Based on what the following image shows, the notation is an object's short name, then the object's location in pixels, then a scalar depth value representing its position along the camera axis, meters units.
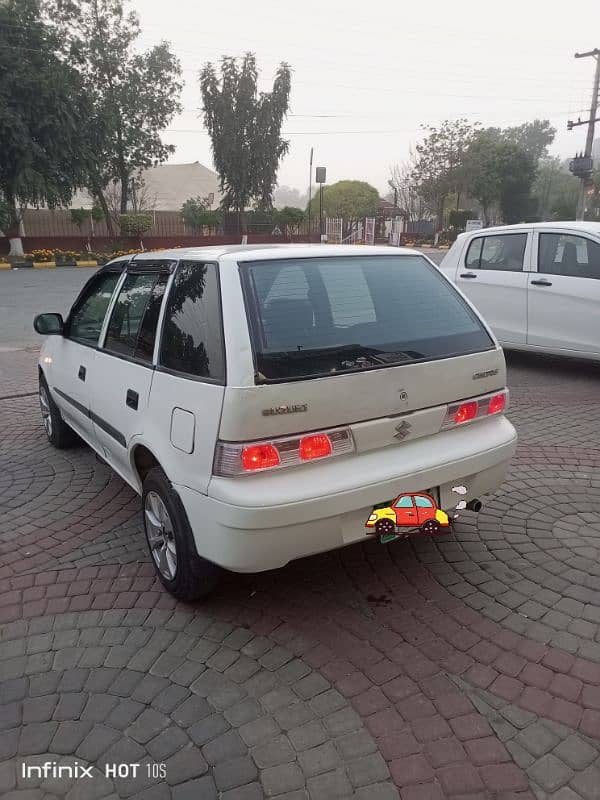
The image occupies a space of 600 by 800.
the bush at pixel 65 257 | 29.27
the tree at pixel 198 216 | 39.22
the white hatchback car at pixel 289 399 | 2.50
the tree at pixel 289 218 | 41.50
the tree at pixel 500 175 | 44.88
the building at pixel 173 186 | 53.30
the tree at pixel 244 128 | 41.47
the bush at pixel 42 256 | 28.61
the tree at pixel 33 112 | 27.16
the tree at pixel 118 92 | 33.88
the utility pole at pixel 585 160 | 28.75
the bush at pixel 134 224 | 35.38
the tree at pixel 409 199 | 53.67
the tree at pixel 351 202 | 51.88
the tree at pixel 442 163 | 44.69
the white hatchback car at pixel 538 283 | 6.90
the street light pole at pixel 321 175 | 32.59
